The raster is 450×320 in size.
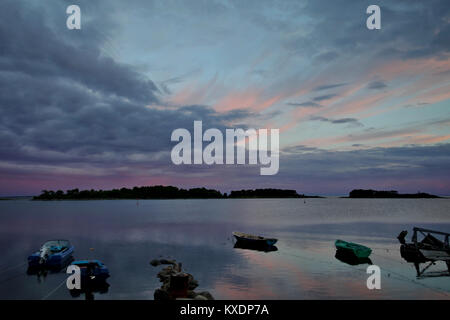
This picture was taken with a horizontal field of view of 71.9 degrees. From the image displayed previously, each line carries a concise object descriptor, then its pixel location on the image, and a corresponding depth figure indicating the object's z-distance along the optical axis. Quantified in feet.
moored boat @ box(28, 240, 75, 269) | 123.54
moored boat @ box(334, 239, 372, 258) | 143.80
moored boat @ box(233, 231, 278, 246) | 177.78
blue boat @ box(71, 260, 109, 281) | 96.99
